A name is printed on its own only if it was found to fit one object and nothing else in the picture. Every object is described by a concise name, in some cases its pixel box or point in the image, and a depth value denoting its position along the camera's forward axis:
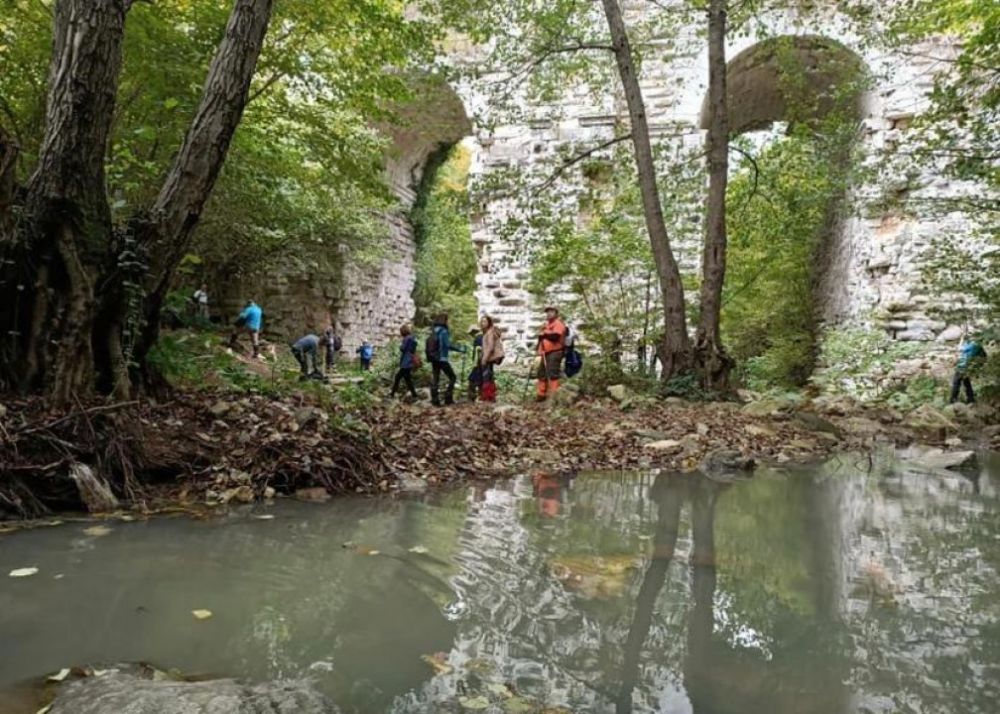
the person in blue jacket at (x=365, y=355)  15.65
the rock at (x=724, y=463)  4.90
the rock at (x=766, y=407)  7.83
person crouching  11.70
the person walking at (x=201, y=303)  13.52
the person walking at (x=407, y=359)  9.66
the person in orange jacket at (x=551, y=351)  9.30
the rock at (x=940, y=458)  5.23
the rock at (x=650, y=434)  6.06
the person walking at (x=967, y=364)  7.96
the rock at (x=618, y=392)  8.86
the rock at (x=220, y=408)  4.24
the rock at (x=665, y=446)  5.63
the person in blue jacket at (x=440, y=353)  9.38
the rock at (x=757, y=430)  6.49
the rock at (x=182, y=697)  1.33
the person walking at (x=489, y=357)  9.44
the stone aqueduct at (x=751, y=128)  11.17
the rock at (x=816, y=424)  6.89
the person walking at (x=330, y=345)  15.07
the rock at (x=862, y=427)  7.22
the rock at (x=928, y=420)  7.43
